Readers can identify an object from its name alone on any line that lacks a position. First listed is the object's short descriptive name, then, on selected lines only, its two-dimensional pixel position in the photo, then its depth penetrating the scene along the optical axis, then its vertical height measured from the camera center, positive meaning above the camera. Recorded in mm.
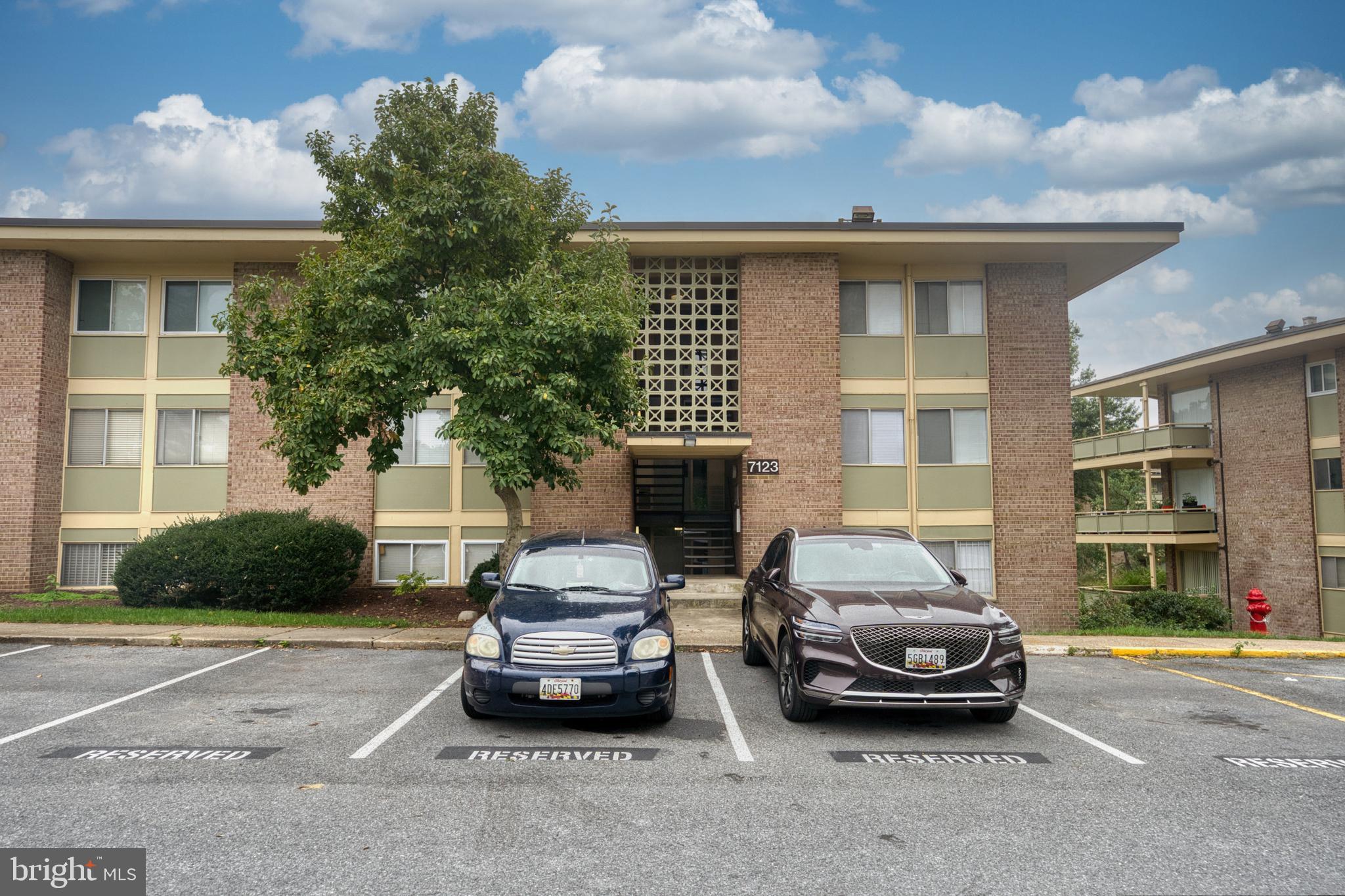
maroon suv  6945 -1118
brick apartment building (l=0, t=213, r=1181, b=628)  17703 +2409
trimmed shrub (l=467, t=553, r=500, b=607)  15281 -1413
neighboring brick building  23359 +1356
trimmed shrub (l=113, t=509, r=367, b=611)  14281 -933
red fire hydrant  15547 -1709
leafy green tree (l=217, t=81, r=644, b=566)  11922 +2800
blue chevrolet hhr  6832 -1187
